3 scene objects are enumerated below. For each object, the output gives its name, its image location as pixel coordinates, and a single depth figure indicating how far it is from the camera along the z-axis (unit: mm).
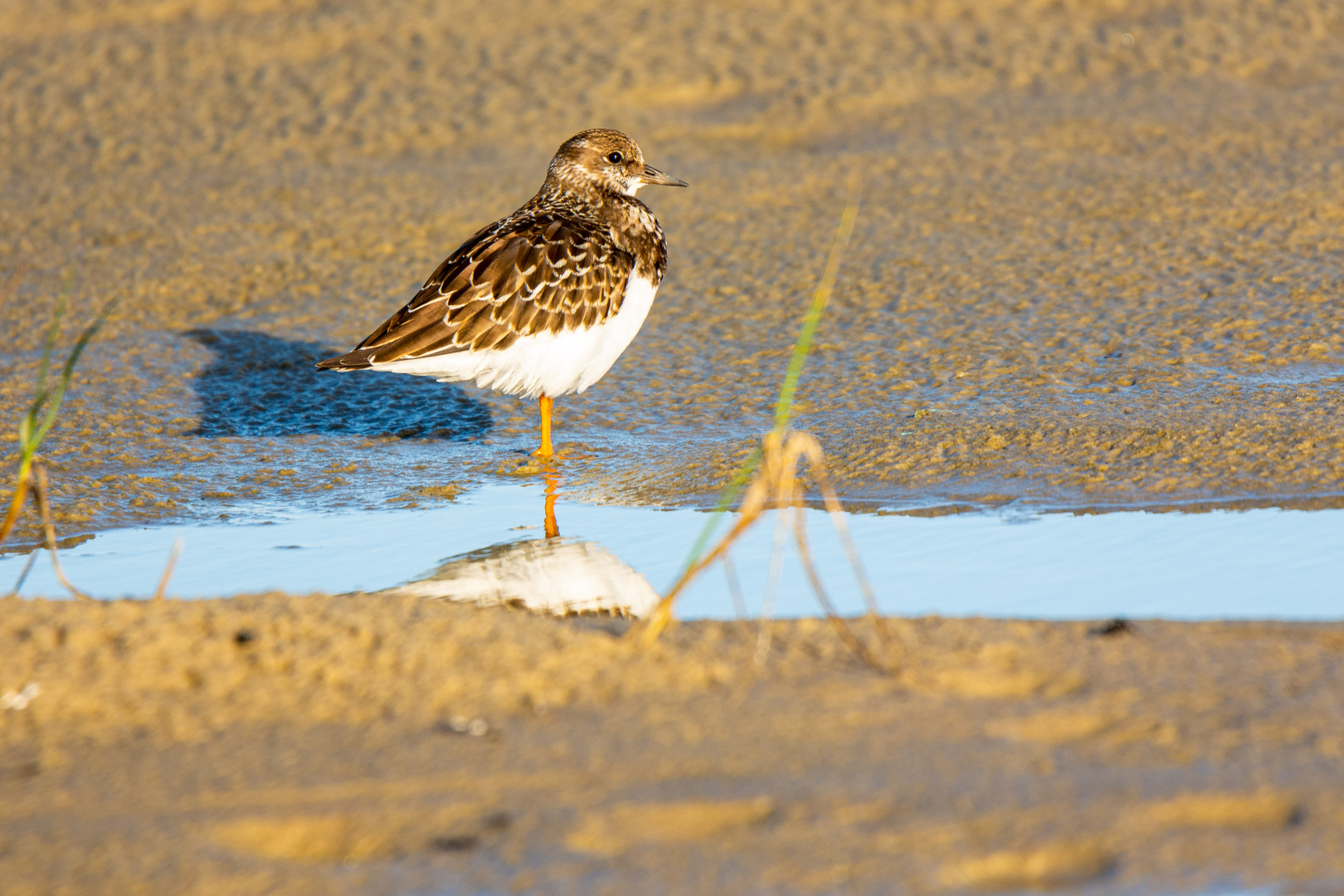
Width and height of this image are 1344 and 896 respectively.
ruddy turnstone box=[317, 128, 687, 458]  10492
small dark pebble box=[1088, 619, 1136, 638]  6301
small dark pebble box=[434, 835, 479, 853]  4809
